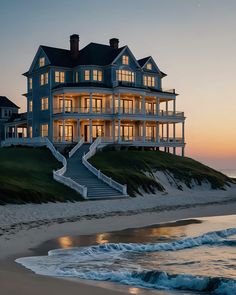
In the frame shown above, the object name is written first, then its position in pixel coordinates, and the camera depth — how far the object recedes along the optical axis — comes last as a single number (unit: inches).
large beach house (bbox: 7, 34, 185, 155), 2144.4
